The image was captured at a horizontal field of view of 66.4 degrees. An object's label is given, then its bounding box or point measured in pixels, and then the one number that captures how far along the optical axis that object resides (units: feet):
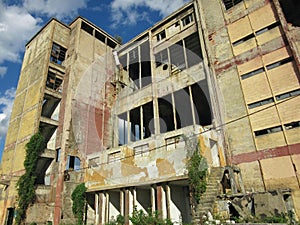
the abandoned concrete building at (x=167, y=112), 44.11
